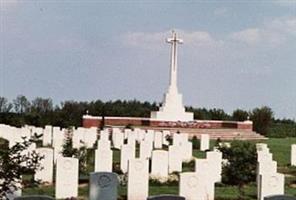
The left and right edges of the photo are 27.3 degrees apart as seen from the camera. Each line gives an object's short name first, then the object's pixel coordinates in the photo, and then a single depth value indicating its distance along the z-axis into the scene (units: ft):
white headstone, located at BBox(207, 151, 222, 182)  53.06
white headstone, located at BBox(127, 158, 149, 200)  42.96
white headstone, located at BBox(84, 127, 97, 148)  93.97
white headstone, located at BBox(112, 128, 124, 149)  93.49
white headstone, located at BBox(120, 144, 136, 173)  59.21
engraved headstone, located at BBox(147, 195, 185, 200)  26.17
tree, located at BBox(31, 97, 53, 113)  212.68
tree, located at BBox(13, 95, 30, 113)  215.31
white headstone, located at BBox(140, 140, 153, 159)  66.31
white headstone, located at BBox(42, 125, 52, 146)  94.38
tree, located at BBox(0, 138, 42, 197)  24.79
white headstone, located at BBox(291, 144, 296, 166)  74.19
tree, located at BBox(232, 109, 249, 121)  198.18
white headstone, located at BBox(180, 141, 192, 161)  74.90
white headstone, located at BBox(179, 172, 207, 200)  37.14
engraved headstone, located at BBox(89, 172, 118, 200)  34.76
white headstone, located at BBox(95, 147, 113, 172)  52.80
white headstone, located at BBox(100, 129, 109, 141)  90.64
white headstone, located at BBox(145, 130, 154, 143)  95.96
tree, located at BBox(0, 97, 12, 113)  198.96
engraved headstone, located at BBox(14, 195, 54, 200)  24.63
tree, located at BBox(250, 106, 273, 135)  182.37
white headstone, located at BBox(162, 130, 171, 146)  103.74
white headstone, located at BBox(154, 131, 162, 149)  98.27
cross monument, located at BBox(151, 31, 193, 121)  163.09
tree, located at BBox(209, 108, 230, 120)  220.02
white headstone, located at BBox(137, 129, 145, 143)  99.81
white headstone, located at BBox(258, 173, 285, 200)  38.50
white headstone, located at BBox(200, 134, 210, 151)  98.07
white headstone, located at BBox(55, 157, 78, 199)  43.21
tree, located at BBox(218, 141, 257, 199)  52.26
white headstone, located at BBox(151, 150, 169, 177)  55.88
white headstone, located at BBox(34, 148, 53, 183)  50.65
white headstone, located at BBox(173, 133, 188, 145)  81.91
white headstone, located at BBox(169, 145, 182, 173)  62.20
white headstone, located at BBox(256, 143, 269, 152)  64.67
